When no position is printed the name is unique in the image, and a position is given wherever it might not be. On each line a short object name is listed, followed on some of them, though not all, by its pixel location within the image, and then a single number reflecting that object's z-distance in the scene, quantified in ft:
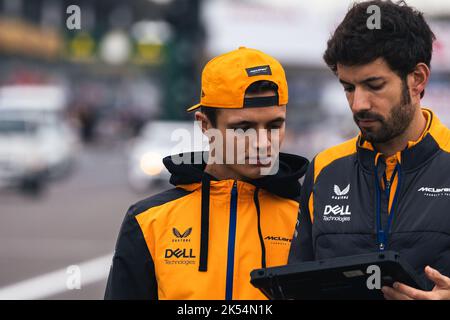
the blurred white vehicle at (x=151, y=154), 78.69
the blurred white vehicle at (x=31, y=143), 75.56
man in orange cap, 11.87
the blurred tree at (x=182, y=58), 69.92
